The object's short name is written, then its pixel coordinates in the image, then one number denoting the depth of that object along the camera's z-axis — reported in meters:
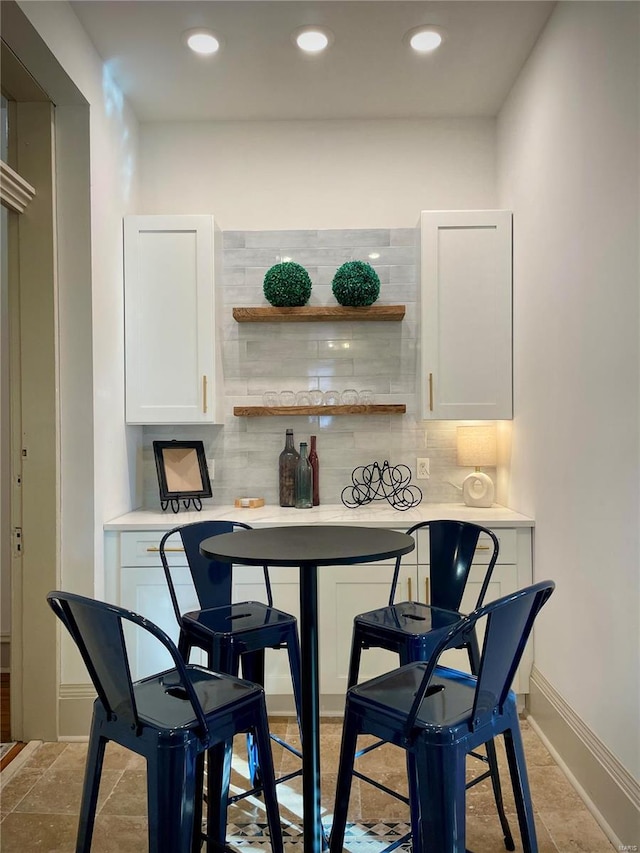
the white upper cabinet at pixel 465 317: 3.39
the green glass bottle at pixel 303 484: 3.52
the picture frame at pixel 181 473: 3.48
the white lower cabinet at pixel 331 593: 3.09
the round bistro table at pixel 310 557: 1.82
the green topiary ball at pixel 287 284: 3.49
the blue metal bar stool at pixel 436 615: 2.11
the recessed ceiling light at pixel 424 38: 2.89
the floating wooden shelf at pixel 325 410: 3.55
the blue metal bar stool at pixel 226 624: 2.16
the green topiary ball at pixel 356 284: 3.46
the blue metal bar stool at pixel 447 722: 1.50
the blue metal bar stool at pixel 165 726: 1.52
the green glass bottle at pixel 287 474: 3.58
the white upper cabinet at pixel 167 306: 3.43
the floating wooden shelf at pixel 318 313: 3.52
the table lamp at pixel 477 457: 3.46
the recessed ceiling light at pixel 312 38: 2.89
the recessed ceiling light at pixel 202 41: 2.91
